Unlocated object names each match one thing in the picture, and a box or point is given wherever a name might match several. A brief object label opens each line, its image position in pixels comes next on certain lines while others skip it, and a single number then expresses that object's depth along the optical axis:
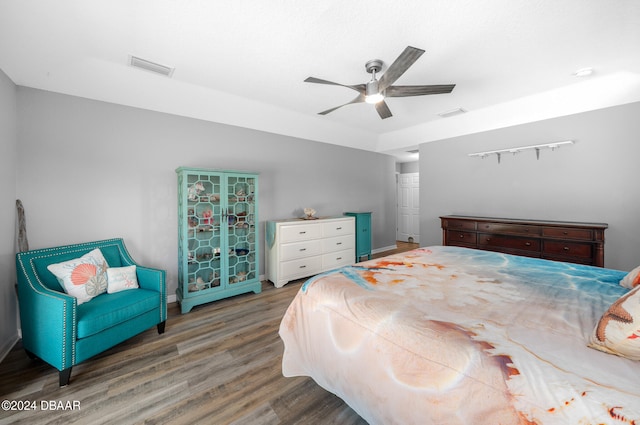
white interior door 7.05
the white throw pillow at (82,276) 2.11
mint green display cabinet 3.01
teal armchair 1.78
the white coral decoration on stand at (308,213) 4.20
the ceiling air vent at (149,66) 2.37
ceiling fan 1.99
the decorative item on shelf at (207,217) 3.16
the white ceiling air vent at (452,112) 3.84
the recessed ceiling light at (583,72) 2.66
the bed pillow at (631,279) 1.48
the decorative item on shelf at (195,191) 3.05
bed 0.80
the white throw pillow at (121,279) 2.33
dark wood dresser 2.91
